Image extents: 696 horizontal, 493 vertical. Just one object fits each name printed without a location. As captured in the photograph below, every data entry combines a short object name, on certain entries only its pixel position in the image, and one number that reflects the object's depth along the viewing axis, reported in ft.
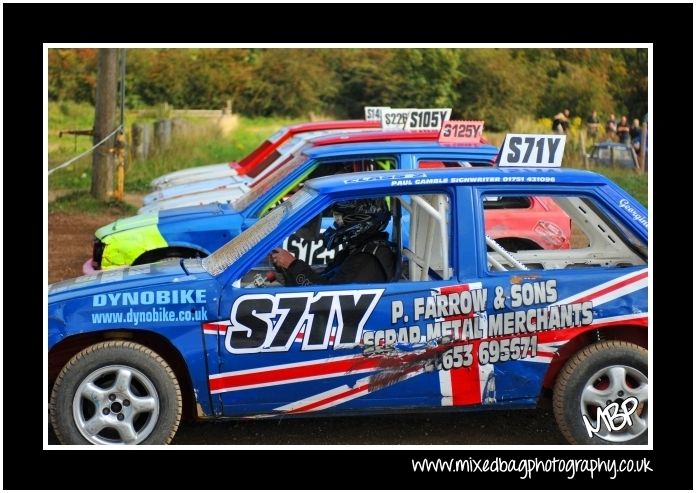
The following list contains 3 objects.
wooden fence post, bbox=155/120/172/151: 69.72
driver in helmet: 21.04
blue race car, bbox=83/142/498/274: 29.43
